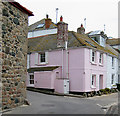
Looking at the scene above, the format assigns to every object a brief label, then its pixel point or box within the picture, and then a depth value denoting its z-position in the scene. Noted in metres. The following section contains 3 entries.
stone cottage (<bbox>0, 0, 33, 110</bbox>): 8.92
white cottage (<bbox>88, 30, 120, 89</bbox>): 24.56
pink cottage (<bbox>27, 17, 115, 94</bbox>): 19.03
